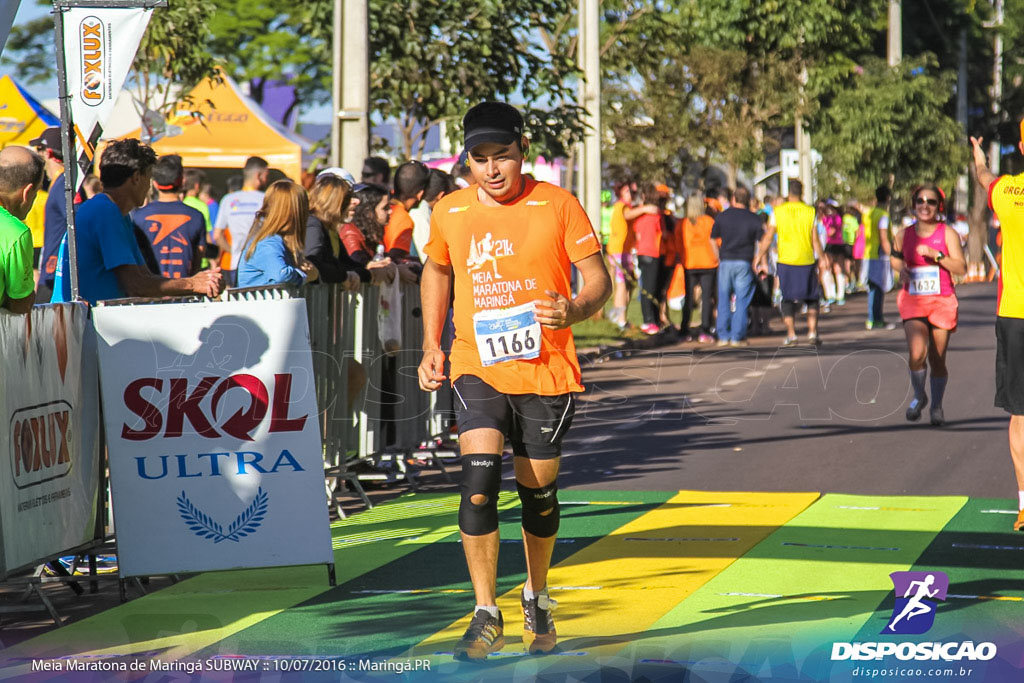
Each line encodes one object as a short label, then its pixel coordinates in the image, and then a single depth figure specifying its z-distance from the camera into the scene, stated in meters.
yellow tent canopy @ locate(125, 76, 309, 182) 25.94
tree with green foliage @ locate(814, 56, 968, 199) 38.59
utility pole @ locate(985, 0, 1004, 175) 56.28
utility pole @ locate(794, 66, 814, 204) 35.92
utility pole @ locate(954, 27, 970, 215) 51.28
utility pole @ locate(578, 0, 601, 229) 22.16
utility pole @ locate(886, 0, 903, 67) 42.31
